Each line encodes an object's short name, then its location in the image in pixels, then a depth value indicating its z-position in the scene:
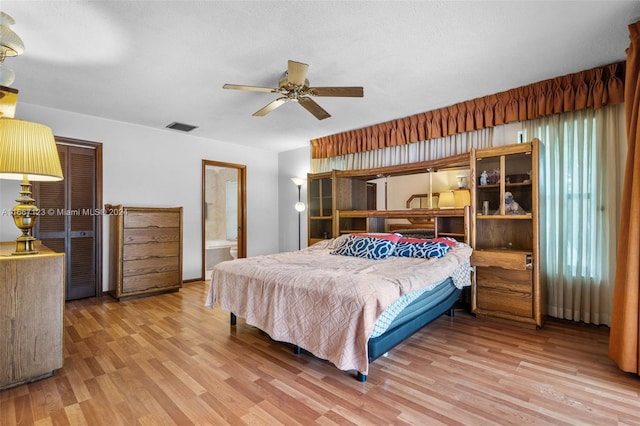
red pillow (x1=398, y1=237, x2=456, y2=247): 3.18
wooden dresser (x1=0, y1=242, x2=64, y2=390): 1.85
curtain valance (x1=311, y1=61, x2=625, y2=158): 2.68
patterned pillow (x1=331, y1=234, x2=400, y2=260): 3.20
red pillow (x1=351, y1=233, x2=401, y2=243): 3.54
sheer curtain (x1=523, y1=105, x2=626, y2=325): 2.77
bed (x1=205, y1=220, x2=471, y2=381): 1.86
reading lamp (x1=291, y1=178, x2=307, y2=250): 5.34
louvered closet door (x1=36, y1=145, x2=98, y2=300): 3.70
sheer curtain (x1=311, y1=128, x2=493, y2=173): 3.58
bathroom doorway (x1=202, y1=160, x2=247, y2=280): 6.53
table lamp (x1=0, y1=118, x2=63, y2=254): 1.83
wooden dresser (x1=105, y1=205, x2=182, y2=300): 3.86
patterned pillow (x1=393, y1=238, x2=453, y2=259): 2.99
